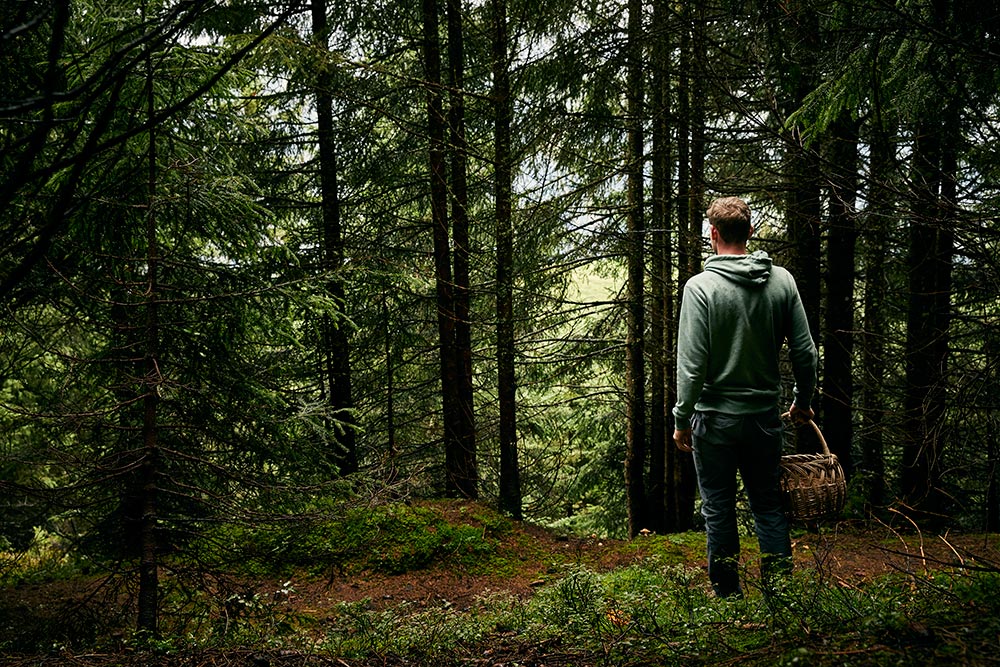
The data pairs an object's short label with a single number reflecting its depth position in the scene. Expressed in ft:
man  12.93
